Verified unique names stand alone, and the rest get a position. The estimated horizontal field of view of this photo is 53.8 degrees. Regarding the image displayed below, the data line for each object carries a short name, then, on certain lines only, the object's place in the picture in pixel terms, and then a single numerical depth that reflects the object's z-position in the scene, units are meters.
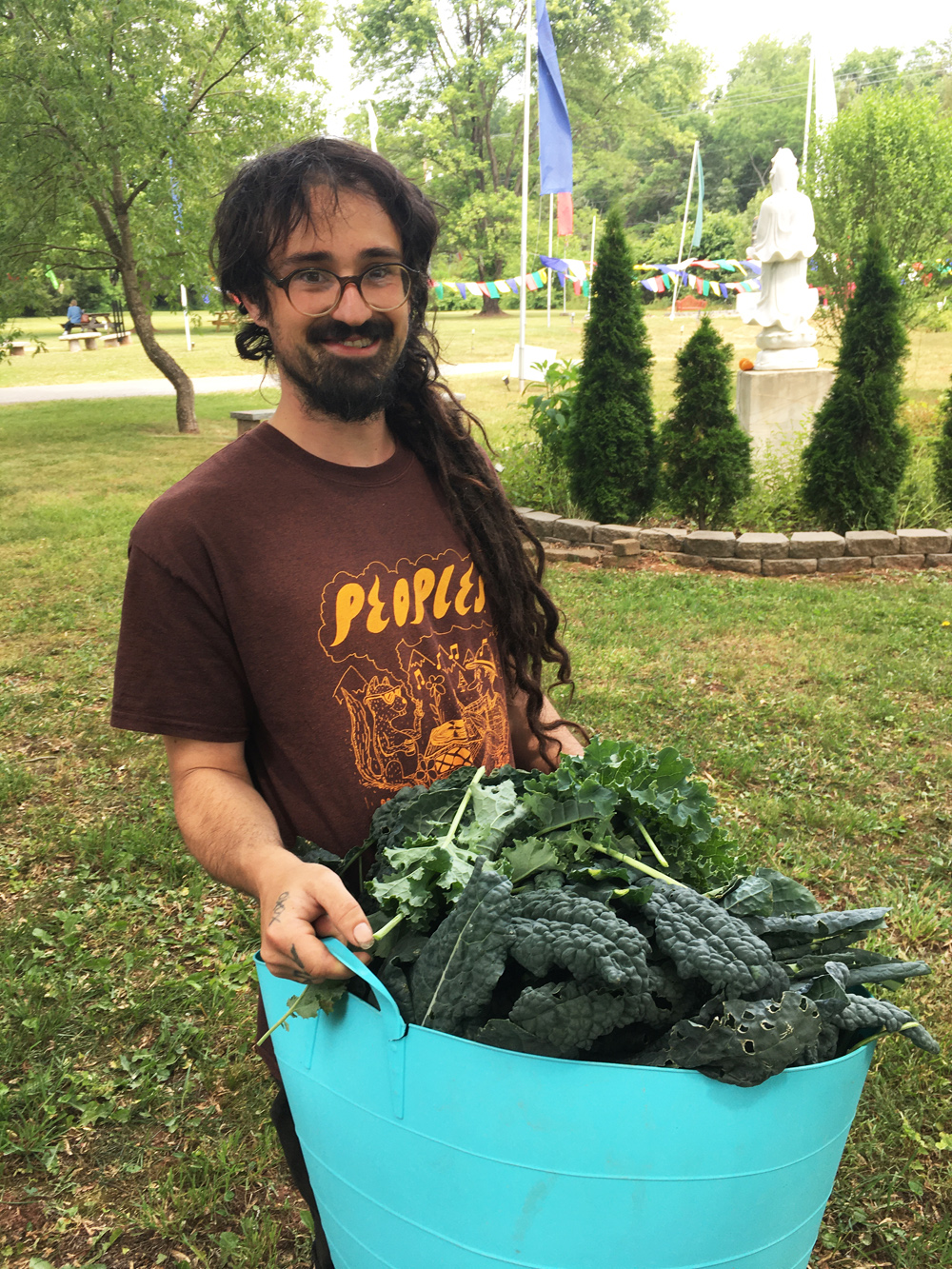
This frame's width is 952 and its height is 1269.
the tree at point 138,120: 10.71
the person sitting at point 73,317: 35.28
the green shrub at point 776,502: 7.91
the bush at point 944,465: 7.83
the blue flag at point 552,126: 11.11
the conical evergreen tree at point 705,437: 7.47
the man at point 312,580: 1.42
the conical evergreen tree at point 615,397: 7.61
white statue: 9.88
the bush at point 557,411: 8.26
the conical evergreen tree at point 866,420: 7.26
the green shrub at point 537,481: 8.46
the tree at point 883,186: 17.67
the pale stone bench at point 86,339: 31.75
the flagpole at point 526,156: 12.32
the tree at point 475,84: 37.50
